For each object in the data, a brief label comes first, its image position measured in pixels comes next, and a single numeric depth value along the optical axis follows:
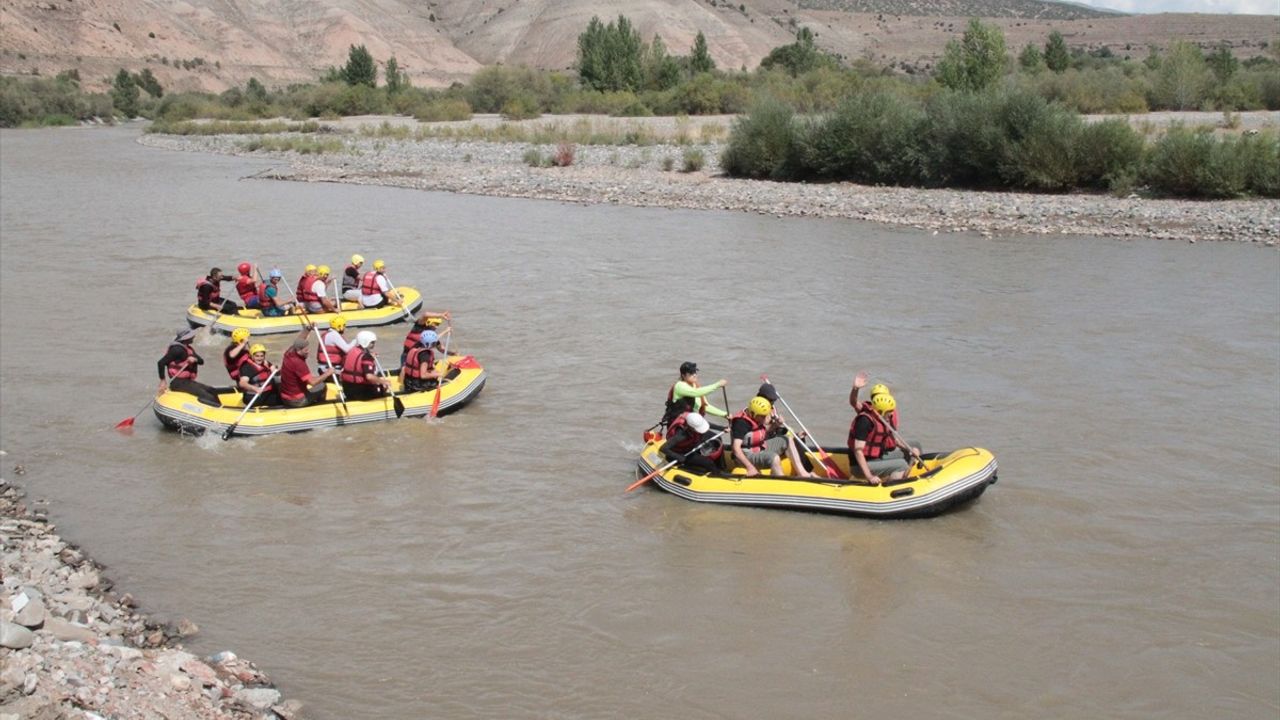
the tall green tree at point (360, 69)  73.00
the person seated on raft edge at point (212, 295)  14.98
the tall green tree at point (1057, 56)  55.44
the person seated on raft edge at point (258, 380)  11.03
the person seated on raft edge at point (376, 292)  15.68
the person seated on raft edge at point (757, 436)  9.30
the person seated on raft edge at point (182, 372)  11.04
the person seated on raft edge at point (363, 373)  11.28
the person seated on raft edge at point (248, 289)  15.42
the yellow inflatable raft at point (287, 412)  10.72
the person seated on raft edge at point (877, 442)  8.98
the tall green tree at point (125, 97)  71.12
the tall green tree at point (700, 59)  66.94
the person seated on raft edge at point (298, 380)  11.02
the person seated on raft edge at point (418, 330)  11.70
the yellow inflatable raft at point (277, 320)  14.92
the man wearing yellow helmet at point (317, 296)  15.01
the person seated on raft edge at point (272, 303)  15.28
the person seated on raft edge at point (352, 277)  16.19
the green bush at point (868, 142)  26.97
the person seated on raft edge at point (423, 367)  11.52
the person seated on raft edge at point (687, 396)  9.69
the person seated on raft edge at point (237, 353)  11.10
